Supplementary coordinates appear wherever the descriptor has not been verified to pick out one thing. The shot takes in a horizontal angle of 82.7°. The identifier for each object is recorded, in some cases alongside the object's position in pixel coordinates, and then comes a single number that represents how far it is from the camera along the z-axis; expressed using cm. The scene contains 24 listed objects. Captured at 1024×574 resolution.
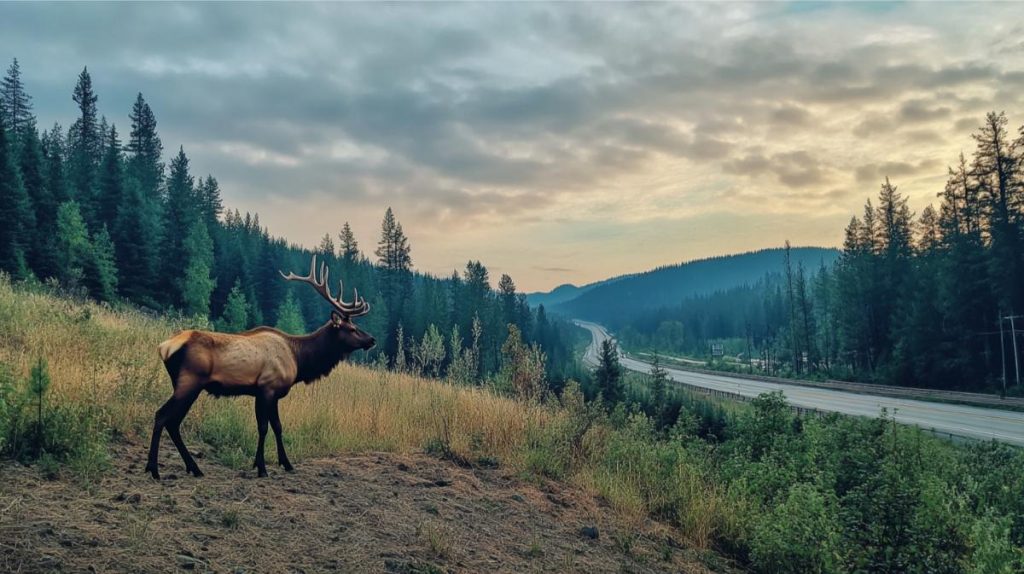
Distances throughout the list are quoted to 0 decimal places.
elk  572
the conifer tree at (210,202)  7431
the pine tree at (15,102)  6756
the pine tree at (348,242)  8931
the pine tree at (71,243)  3878
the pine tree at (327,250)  9621
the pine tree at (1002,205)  3403
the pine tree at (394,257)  8125
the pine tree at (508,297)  8294
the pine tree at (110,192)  5019
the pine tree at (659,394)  2600
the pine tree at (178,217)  5191
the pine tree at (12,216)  3419
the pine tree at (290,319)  5200
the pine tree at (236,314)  4694
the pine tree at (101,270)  3906
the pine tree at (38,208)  3838
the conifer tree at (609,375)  3158
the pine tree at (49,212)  3881
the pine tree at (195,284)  4872
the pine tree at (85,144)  5338
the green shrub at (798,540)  625
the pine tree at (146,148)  6912
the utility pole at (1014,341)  3188
